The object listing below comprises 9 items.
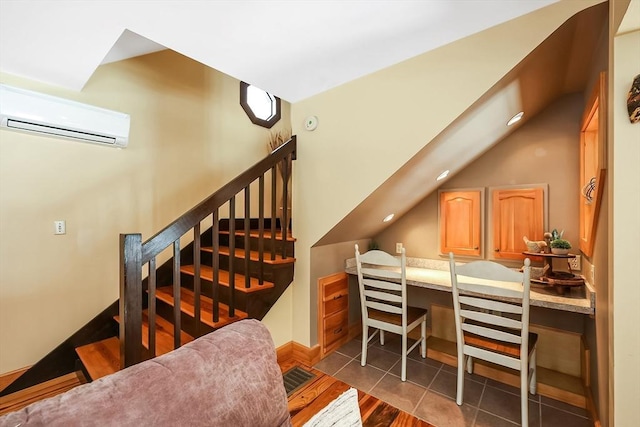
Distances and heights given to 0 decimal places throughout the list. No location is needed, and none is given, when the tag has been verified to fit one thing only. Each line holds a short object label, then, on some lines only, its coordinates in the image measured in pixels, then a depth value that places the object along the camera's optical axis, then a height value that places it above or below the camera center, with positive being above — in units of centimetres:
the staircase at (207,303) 198 -73
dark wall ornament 109 +43
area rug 134 -103
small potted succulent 205 -26
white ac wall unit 183 +70
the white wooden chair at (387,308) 224 -80
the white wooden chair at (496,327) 171 -76
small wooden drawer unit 257 -95
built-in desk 191 -105
